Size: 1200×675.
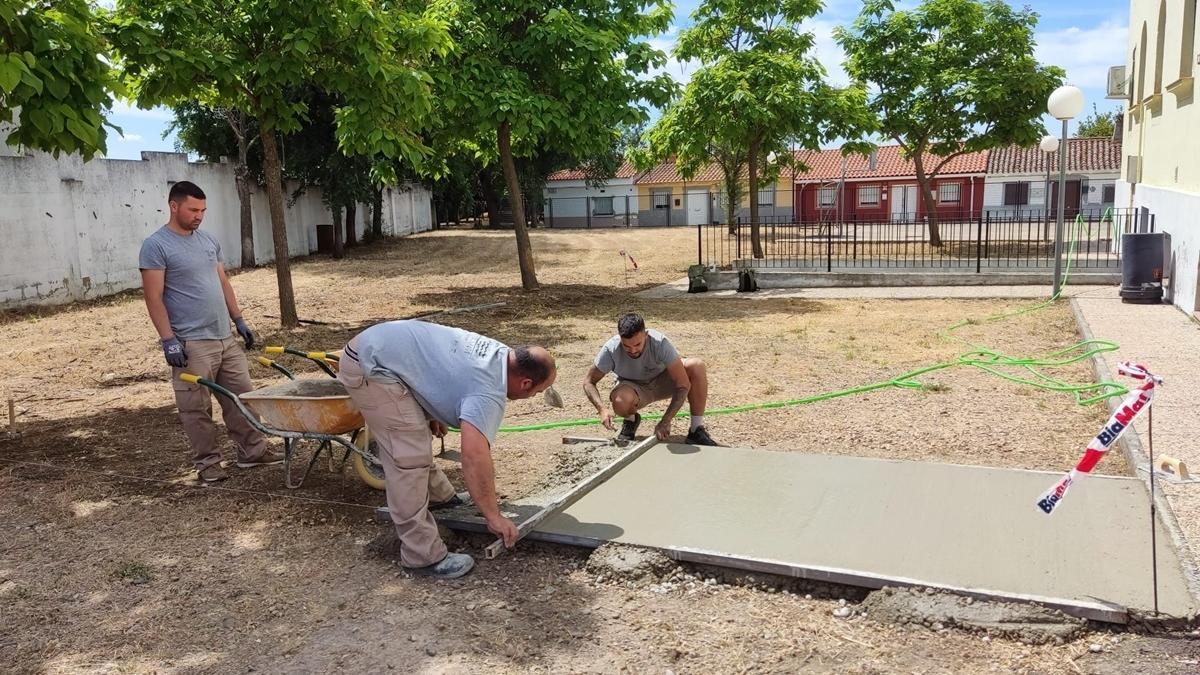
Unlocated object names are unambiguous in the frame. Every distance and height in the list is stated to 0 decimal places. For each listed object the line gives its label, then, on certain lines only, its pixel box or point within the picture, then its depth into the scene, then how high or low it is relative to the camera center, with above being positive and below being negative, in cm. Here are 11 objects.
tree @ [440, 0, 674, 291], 1280 +226
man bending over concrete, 357 -71
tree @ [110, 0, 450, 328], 925 +184
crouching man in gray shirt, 539 -99
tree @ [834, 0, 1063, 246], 1857 +296
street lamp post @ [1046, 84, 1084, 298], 1165 +135
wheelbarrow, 446 -92
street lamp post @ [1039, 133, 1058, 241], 2006 +152
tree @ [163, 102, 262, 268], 2169 +251
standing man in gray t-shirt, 503 -43
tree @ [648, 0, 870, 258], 1700 +237
